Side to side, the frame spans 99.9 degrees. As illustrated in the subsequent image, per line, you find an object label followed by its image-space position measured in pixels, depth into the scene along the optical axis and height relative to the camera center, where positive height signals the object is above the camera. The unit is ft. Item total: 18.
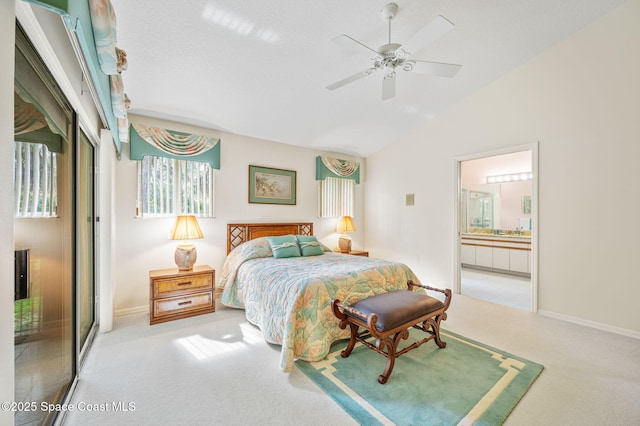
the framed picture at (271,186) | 14.32 +1.43
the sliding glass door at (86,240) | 7.52 -0.88
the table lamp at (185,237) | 11.06 -1.07
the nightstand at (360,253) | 16.46 -2.55
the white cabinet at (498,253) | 17.44 -2.87
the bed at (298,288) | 7.61 -2.57
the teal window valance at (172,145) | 11.02 +2.88
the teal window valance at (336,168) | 16.70 +2.81
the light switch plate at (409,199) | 16.34 +0.78
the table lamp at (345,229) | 16.72 -1.13
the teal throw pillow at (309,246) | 12.87 -1.68
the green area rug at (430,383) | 5.57 -4.17
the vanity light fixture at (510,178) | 19.57 +2.66
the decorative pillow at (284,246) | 12.12 -1.62
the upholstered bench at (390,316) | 6.77 -2.84
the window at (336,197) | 17.07 +0.98
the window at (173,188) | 11.42 +1.05
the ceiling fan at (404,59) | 6.40 +4.27
